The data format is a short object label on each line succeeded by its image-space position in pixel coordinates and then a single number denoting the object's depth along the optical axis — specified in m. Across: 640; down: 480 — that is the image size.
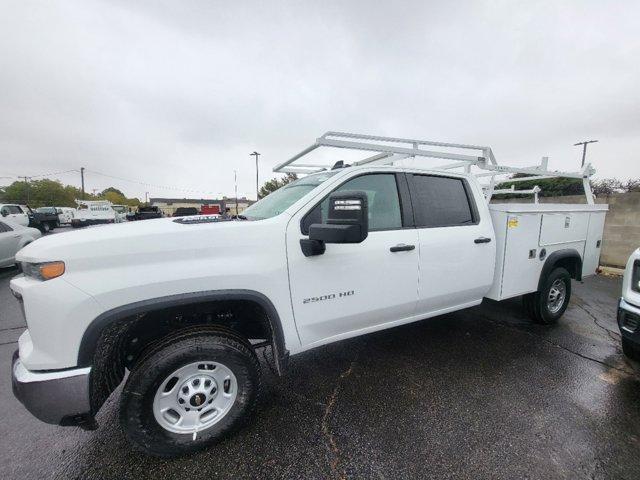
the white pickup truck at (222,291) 1.67
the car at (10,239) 6.74
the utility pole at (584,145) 30.88
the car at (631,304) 2.56
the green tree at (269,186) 39.61
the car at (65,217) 28.07
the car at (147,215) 15.44
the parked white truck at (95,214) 19.32
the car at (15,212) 13.63
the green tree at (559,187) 17.39
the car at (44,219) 18.56
